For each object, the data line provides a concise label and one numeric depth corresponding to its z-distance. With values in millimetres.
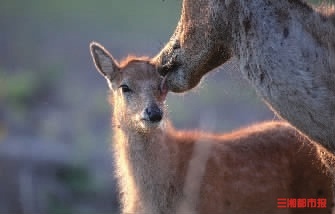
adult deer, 14148
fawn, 19109
